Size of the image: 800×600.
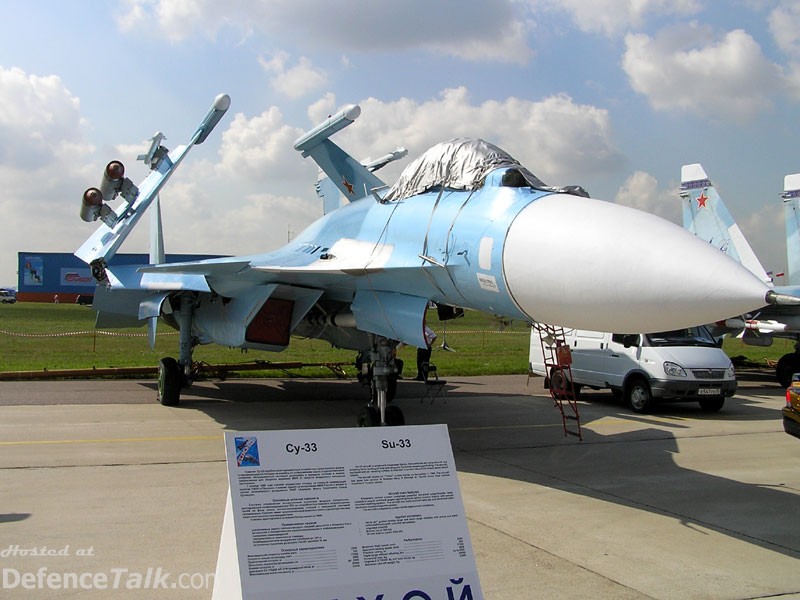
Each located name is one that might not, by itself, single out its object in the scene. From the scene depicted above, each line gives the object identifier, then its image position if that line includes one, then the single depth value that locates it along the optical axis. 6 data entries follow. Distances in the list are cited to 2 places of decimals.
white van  11.98
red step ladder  9.08
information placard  2.95
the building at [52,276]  74.19
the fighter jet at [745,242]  16.98
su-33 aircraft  4.94
